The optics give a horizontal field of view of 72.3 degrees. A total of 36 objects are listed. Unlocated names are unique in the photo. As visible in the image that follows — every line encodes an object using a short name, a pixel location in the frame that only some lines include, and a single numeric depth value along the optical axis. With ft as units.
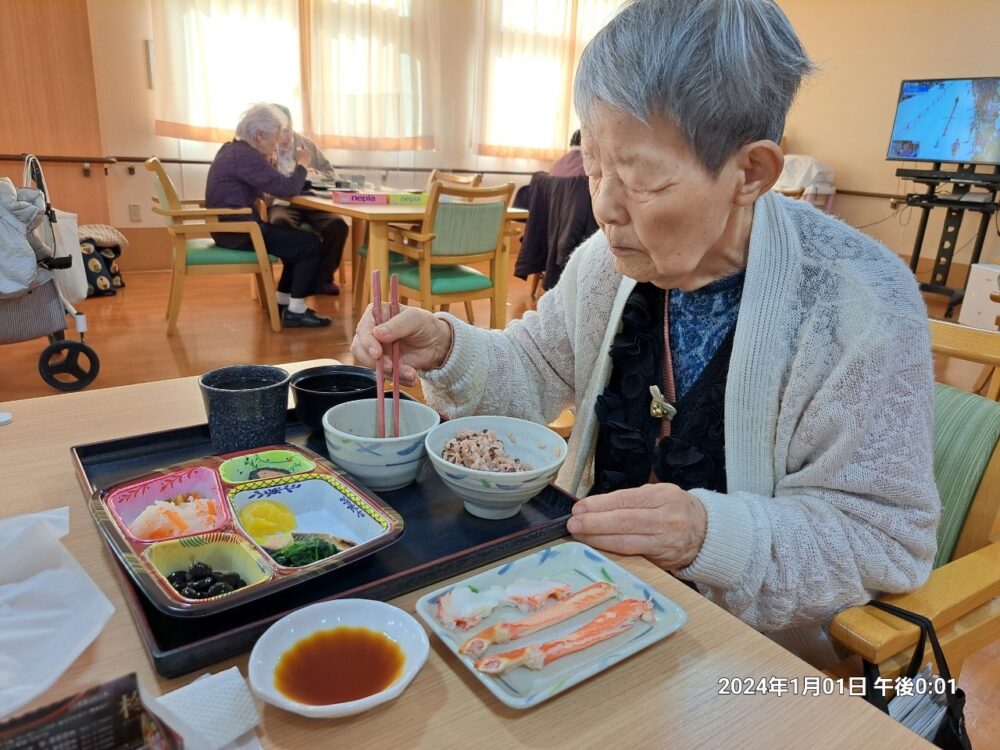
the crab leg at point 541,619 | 1.91
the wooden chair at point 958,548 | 2.41
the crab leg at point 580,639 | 1.84
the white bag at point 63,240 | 9.36
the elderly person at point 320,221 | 14.71
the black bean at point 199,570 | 2.07
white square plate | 1.78
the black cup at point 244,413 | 2.82
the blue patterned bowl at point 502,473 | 2.45
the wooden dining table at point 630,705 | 1.66
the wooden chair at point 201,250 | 12.16
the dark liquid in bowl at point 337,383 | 3.40
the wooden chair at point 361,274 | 14.02
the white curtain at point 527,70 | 20.89
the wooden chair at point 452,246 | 11.23
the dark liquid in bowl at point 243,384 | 3.06
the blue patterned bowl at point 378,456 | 2.63
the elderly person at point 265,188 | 13.35
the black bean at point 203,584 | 1.98
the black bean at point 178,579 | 2.01
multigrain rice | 2.67
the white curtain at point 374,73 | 18.10
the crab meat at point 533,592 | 2.12
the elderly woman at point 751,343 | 2.48
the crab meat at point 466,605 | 2.00
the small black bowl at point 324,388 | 3.14
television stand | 17.08
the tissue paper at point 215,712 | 1.56
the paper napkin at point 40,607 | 1.72
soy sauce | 1.73
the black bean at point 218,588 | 1.96
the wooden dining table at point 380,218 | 11.21
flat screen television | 17.20
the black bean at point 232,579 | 2.05
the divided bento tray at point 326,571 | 1.86
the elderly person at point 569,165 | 14.19
